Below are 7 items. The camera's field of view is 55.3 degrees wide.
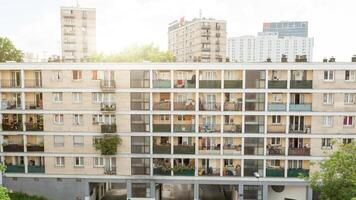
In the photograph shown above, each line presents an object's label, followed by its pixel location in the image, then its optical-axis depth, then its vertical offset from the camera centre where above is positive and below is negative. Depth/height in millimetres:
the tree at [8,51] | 53094 +4294
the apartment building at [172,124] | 34656 -4708
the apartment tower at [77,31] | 93688 +13350
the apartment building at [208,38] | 101688 +12253
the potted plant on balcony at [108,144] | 35188 -6794
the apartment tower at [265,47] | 176000 +17386
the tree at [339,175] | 24703 -7220
